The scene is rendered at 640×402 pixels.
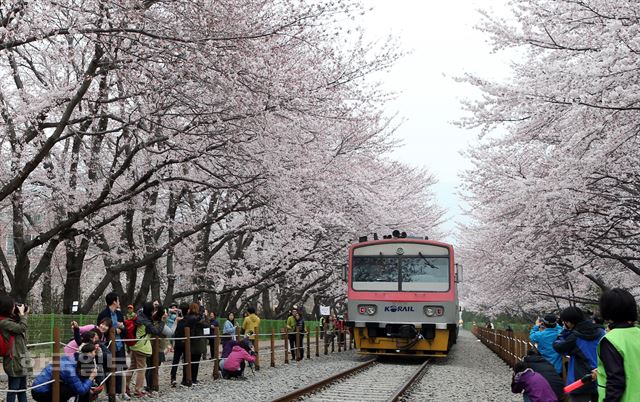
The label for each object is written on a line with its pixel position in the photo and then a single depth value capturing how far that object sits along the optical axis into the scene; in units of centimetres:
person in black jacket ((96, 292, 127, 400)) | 941
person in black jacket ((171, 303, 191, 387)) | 1189
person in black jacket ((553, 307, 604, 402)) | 587
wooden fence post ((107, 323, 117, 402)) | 911
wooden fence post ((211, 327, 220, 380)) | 1314
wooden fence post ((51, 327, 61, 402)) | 700
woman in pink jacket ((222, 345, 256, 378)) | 1316
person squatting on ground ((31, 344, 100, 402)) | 703
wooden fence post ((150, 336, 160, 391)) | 1069
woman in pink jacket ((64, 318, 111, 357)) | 748
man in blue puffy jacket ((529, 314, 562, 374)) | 745
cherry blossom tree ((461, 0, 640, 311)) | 904
